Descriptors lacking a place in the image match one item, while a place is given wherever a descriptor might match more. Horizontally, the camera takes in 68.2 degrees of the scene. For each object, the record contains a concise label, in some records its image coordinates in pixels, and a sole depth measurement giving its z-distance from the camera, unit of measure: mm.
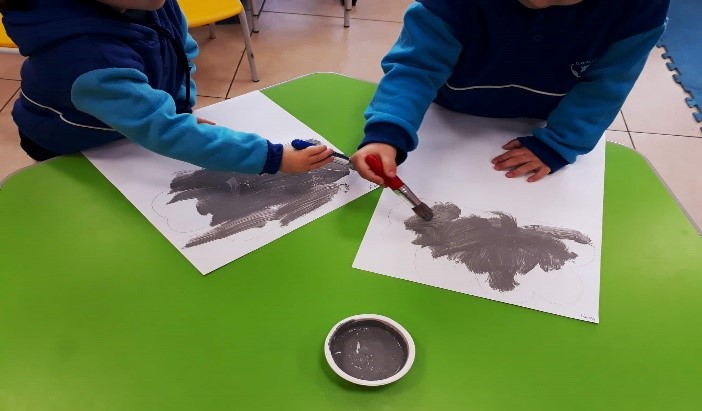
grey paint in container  485
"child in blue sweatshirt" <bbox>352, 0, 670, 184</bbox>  695
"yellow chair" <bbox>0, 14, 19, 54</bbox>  1254
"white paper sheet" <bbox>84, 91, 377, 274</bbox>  601
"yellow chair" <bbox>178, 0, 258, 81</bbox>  1458
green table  484
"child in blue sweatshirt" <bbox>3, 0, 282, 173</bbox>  609
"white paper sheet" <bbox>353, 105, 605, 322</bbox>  574
